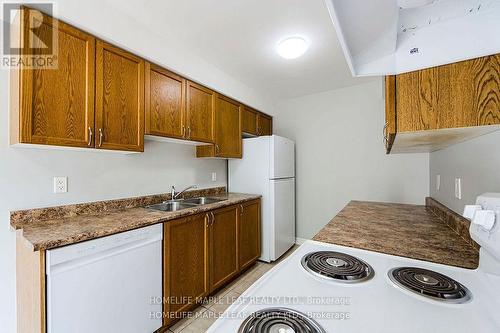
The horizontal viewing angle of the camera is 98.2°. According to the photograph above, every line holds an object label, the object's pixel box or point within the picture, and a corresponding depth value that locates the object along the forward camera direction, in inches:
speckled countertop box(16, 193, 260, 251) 42.6
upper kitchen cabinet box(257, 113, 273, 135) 130.3
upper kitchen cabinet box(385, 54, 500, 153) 24.7
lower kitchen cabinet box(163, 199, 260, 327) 64.7
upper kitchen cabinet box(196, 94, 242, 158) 97.5
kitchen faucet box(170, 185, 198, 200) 89.8
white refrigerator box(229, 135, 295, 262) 109.4
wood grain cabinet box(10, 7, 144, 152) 47.2
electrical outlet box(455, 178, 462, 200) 48.4
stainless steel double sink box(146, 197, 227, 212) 84.1
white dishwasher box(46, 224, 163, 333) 43.0
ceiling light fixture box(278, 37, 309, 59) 74.5
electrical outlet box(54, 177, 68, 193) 59.2
